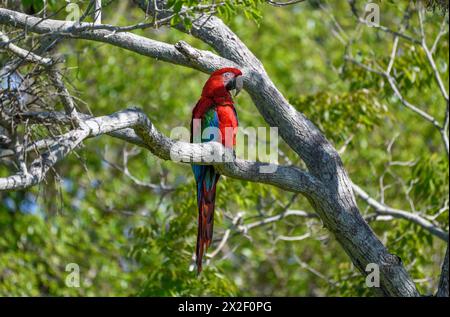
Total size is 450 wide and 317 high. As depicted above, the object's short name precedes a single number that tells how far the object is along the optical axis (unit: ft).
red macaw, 33.88
